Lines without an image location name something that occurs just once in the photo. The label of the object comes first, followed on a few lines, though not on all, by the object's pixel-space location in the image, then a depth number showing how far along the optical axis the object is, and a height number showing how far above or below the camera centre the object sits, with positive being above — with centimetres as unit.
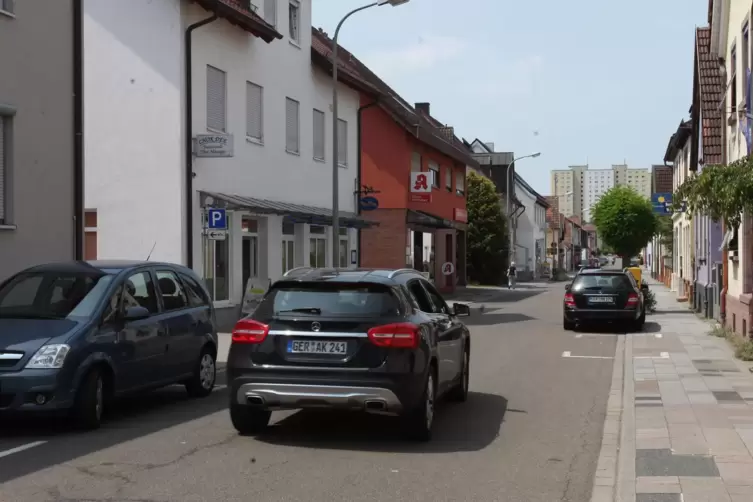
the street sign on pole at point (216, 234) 1865 +30
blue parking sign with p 1886 +59
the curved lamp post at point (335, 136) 2322 +271
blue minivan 870 -83
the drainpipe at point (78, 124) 1614 +206
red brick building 3641 +286
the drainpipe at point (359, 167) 3209 +273
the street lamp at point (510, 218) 5366 +182
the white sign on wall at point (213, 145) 2067 +221
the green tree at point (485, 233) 5600 +97
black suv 822 -86
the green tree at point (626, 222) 5097 +144
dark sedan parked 2256 -114
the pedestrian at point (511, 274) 5069 -123
